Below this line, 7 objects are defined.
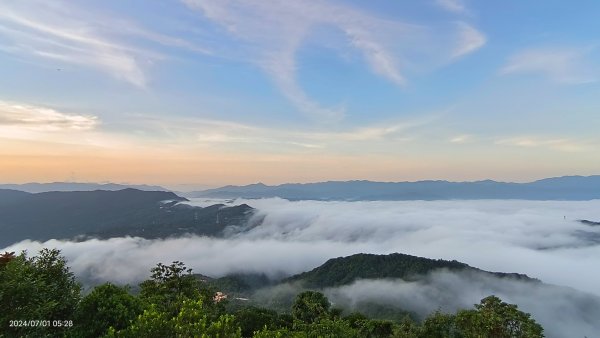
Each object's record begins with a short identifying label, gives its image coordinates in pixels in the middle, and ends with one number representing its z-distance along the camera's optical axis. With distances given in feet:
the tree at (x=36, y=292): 64.64
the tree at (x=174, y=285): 184.75
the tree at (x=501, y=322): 134.31
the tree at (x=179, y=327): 58.59
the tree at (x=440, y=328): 189.98
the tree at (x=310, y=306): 247.09
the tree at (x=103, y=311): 81.00
